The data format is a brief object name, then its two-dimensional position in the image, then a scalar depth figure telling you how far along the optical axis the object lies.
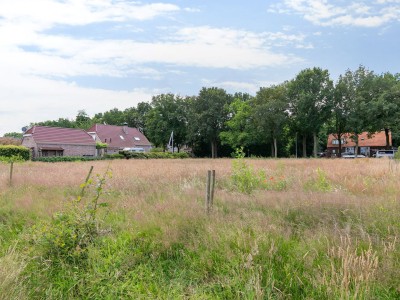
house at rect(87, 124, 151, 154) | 61.44
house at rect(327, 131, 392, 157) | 67.81
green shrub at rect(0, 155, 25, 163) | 28.08
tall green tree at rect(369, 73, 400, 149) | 39.47
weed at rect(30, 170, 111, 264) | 4.92
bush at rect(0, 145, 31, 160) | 35.38
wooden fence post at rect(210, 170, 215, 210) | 6.46
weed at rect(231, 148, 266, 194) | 8.69
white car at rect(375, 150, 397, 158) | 41.14
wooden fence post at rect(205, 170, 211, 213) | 6.08
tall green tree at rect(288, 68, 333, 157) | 43.53
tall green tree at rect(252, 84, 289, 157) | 45.66
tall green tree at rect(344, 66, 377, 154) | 41.03
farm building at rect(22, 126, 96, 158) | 48.06
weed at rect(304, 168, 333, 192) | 8.05
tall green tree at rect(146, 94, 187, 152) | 65.25
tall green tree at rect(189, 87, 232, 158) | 56.34
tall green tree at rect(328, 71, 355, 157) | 43.72
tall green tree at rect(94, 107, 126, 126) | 84.02
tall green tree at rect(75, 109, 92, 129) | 91.41
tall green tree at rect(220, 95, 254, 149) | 52.81
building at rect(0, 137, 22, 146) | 43.76
